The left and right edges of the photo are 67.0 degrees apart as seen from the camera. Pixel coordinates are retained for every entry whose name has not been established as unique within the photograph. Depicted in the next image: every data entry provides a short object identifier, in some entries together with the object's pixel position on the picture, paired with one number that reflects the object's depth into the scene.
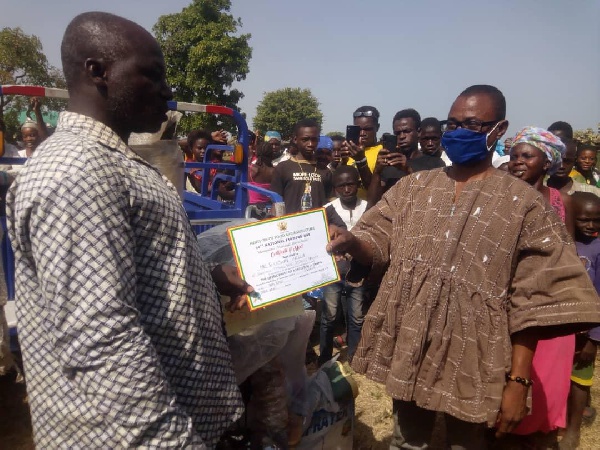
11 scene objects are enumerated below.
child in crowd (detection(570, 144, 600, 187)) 5.83
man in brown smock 1.74
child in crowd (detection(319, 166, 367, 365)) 3.94
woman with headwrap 2.89
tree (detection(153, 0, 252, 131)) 21.11
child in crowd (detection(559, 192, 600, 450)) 3.11
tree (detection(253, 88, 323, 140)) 47.88
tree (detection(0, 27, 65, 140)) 16.38
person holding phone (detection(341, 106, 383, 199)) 4.02
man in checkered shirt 0.99
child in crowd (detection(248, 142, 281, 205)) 6.31
